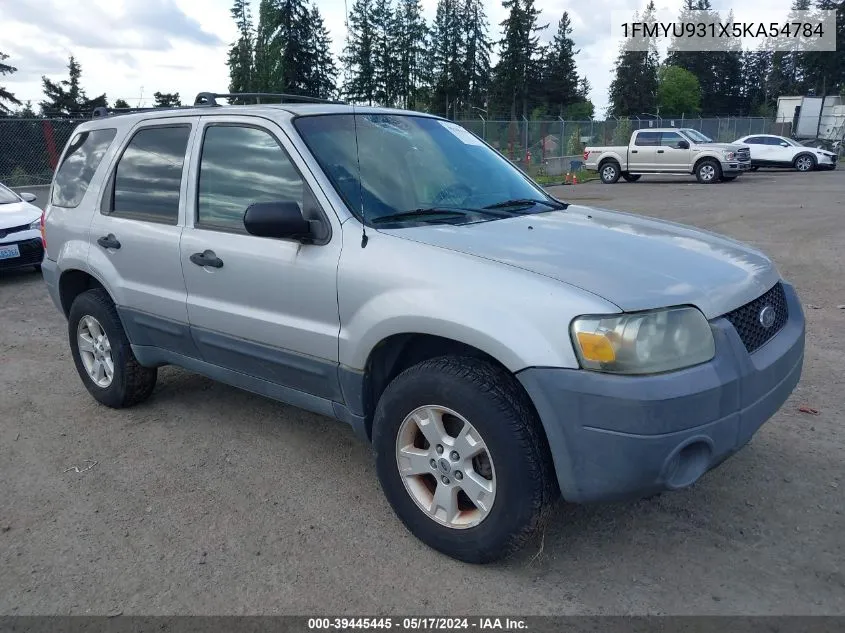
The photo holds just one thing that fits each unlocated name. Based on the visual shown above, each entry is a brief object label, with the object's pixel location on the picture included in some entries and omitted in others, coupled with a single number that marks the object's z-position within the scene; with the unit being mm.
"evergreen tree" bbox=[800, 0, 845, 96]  70000
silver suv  2561
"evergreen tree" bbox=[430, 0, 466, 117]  76562
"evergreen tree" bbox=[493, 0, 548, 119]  78688
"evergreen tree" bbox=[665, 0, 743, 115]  97562
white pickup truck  23344
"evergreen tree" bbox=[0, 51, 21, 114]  49625
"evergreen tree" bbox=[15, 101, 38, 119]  43844
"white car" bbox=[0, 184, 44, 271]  9109
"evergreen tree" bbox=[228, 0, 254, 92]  59656
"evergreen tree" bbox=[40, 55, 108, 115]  52344
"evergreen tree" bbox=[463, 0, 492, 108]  78188
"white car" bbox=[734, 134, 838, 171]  29141
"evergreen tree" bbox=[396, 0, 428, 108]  62875
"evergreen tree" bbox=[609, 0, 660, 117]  87812
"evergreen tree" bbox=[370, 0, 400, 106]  49797
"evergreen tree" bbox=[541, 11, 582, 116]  83812
